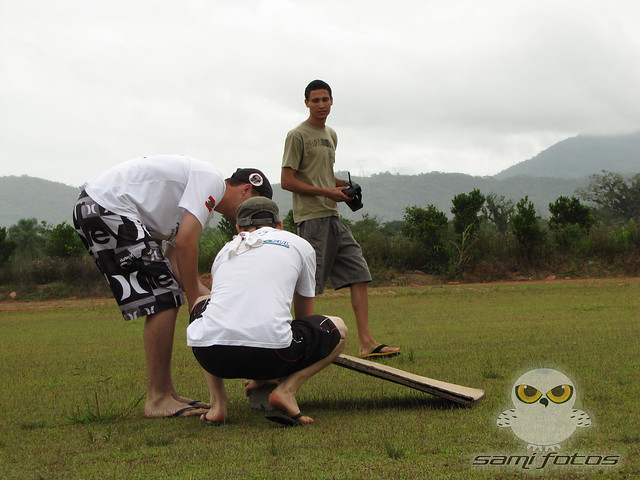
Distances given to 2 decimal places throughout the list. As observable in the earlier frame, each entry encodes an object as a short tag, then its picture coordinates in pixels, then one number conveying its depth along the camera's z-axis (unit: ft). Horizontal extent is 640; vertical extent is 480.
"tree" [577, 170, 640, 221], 160.04
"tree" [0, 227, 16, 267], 69.80
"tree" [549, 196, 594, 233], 65.82
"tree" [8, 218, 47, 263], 74.43
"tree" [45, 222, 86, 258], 69.67
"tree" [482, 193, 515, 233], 100.42
